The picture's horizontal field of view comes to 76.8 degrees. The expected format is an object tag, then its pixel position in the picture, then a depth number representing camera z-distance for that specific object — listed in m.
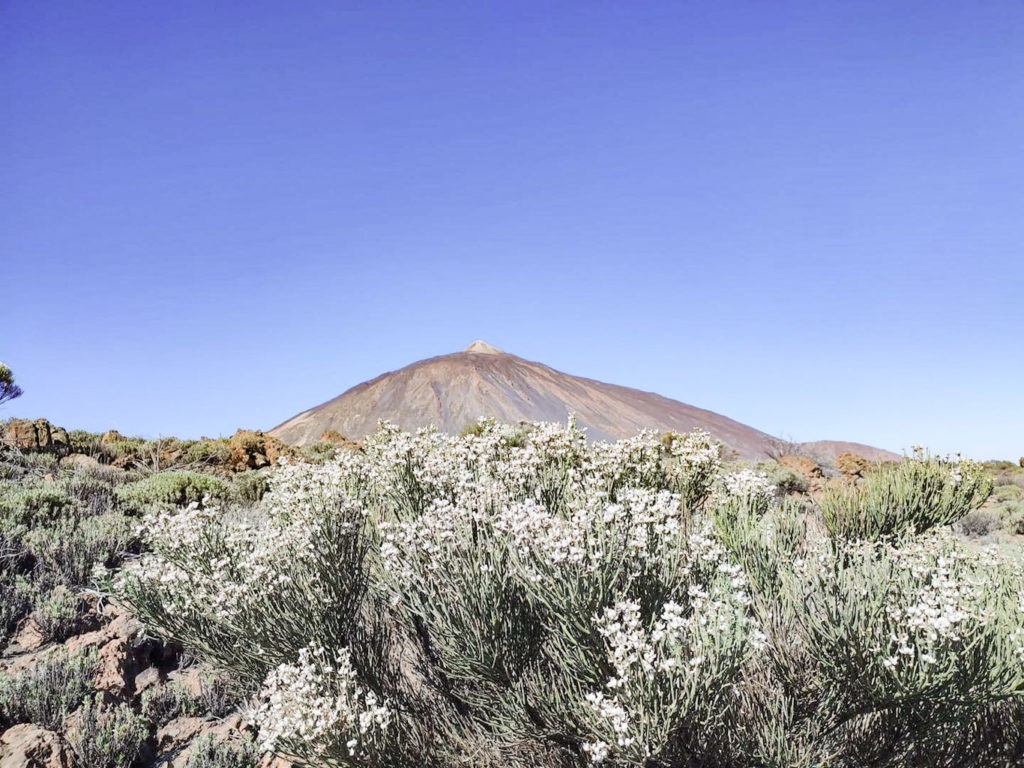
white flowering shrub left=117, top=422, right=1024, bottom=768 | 3.19
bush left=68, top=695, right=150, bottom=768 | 4.42
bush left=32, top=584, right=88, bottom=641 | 5.60
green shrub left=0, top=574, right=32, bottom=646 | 5.60
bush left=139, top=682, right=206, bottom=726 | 4.98
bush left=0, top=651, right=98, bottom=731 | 4.67
